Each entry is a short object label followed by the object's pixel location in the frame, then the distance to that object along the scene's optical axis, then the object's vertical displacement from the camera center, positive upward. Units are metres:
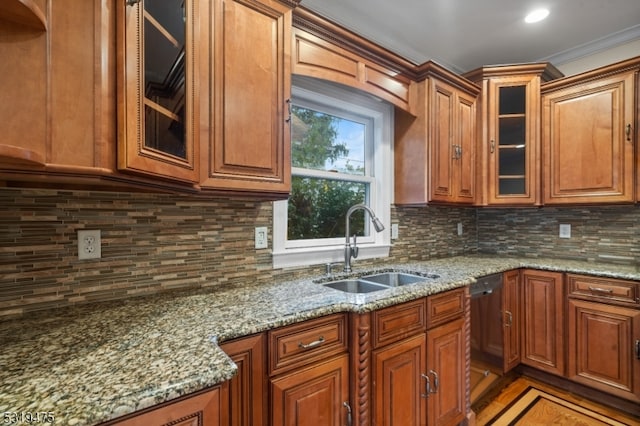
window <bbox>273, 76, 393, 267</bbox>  1.94 +0.26
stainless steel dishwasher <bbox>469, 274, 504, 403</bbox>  2.14 -0.85
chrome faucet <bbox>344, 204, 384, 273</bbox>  1.97 -0.24
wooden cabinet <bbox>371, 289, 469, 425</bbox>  1.38 -0.73
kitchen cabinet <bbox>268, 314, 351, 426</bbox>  1.11 -0.61
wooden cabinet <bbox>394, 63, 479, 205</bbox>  2.21 +0.50
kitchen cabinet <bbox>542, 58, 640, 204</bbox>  2.15 +0.55
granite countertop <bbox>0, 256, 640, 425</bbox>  0.65 -0.38
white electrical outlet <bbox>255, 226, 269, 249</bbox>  1.72 -0.14
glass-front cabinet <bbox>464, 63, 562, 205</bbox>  2.49 +0.64
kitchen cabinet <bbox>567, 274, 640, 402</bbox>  1.94 -0.80
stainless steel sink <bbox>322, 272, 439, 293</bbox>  1.87 -0.44
